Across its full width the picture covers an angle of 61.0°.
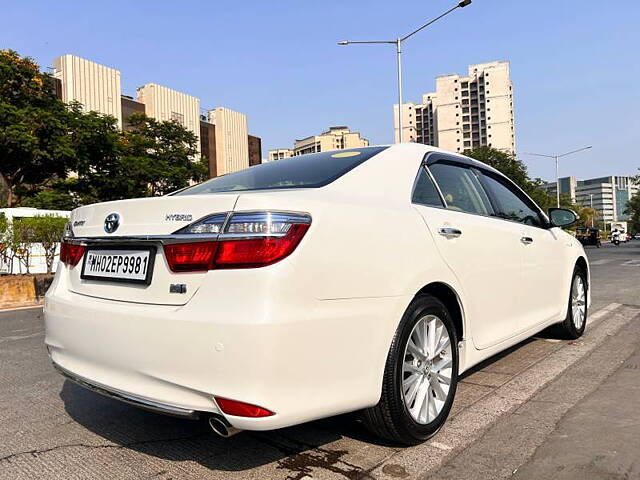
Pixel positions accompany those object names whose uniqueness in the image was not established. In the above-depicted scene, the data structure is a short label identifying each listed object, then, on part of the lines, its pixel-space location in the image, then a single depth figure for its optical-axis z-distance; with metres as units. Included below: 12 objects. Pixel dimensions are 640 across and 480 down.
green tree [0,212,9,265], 10.29
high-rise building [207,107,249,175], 54.97
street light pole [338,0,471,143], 19.36
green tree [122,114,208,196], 29.20
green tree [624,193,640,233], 55.97
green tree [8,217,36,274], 10.38
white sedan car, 2.05
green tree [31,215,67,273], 10.59
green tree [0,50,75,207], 21.86
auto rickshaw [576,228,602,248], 40.69
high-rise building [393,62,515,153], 108.31
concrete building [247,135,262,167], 64.25
